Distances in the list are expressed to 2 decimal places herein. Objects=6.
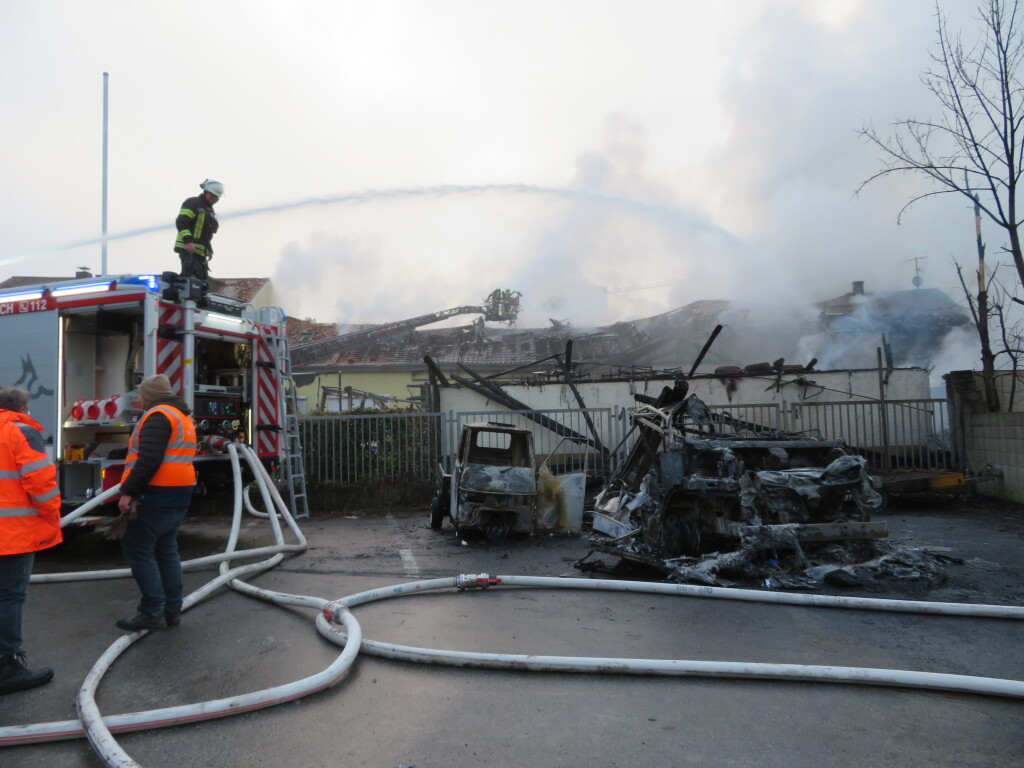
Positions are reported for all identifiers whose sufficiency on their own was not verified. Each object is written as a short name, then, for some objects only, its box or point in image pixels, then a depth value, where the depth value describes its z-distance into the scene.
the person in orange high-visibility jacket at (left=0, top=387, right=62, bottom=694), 3.58
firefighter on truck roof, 7.68
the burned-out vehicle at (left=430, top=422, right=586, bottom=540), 8.01
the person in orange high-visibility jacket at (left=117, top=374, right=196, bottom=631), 4.32
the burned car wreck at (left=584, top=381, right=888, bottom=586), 5.91
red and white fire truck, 7.00
